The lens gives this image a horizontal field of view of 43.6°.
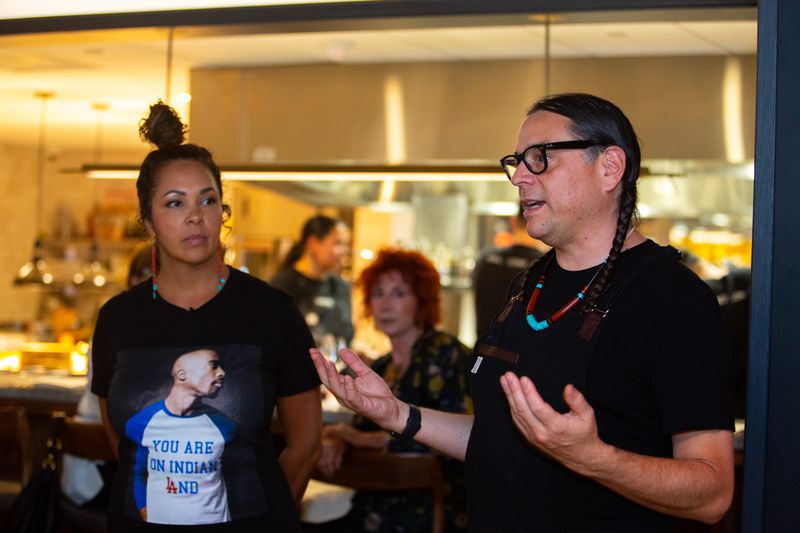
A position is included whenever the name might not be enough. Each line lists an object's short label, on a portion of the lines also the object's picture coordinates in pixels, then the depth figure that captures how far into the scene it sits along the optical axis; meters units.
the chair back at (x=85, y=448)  3.06
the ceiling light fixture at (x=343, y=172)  4.76
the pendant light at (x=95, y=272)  7.69
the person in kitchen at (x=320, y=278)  6.04
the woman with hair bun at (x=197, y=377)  2.11
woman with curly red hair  3.03
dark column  1.93
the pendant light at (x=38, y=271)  7.38
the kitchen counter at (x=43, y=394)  4.14
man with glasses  1.49
